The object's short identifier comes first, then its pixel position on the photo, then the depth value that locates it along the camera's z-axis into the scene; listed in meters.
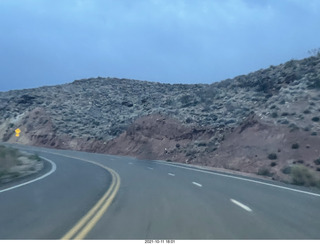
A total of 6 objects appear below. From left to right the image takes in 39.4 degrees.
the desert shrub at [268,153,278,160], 29.50
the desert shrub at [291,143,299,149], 29.87
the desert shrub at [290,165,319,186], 21.66
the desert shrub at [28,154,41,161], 36.22
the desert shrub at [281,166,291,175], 25.91
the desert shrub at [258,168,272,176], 26.50
